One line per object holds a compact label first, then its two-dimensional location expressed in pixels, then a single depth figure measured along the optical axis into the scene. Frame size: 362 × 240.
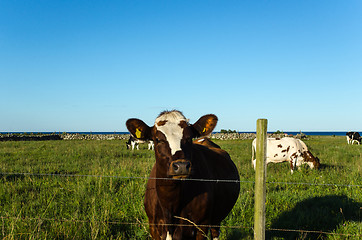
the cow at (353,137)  31.41
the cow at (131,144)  20.86
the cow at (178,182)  3.00
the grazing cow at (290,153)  11.14
